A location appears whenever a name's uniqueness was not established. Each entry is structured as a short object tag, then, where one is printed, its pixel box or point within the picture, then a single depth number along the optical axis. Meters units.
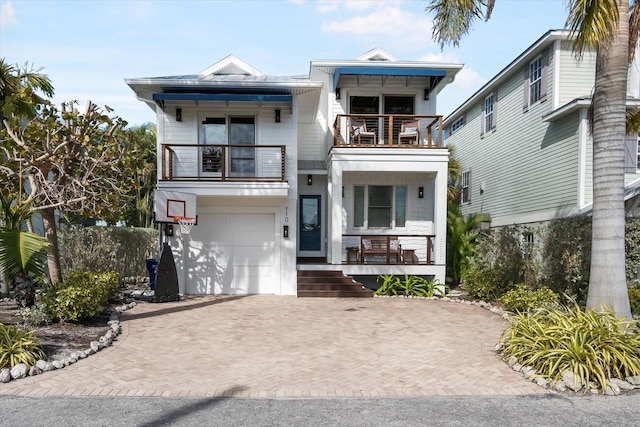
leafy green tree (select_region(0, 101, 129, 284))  8.51
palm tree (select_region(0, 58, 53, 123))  8.65
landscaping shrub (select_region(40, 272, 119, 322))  7.84
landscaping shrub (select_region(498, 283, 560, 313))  9.73
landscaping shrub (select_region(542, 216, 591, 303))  10.05
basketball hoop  11.73
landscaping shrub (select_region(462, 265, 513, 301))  11.95
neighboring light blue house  13.00
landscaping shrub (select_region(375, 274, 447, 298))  12.84
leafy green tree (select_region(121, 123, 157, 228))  24.23
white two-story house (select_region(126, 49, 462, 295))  12.38
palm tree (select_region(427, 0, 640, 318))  6.59
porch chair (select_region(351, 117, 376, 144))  13.79
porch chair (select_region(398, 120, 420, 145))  13.75
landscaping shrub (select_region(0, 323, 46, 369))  5.64
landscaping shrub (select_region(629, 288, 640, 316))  8.87
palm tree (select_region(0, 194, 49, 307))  7.51
